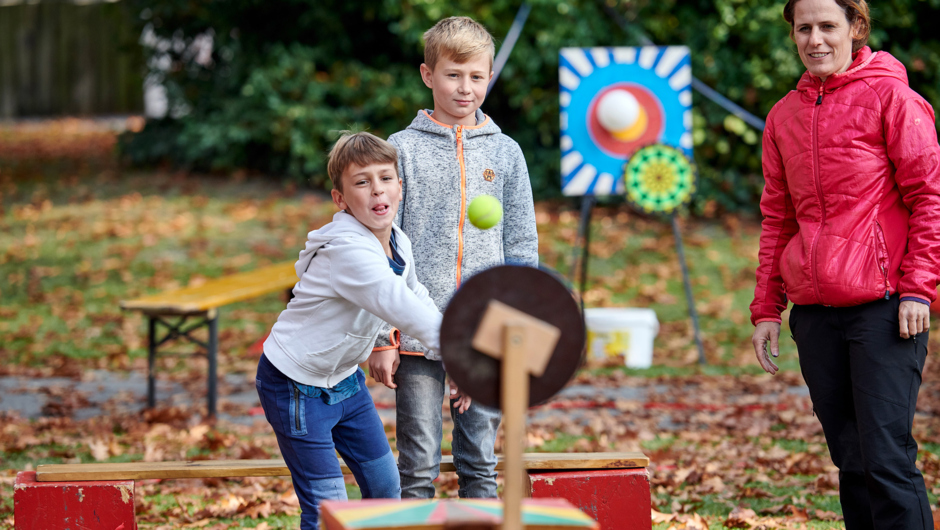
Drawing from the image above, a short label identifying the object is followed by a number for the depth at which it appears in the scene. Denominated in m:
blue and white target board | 14.39
